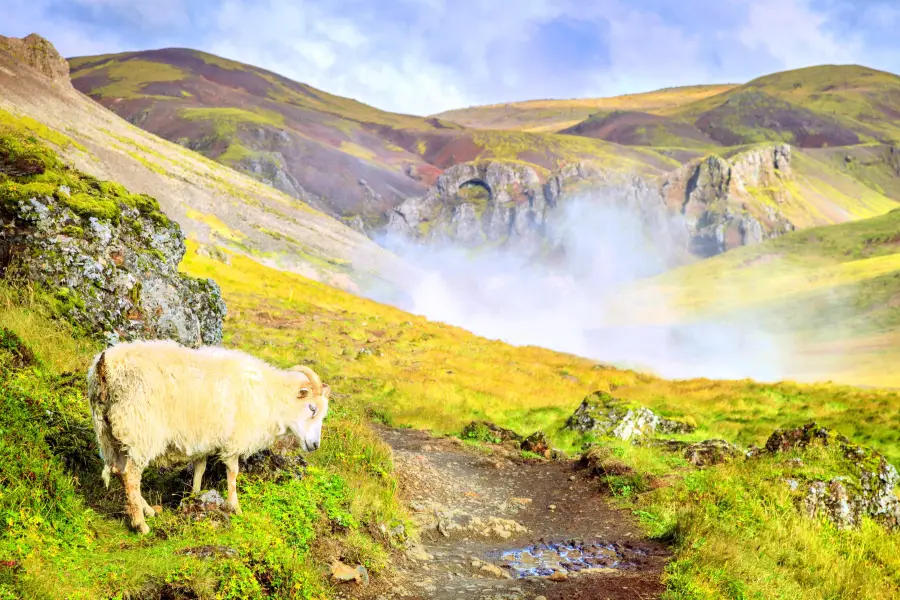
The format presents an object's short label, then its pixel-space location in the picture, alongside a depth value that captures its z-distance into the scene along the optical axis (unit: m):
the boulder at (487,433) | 21.48
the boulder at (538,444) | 19.38
